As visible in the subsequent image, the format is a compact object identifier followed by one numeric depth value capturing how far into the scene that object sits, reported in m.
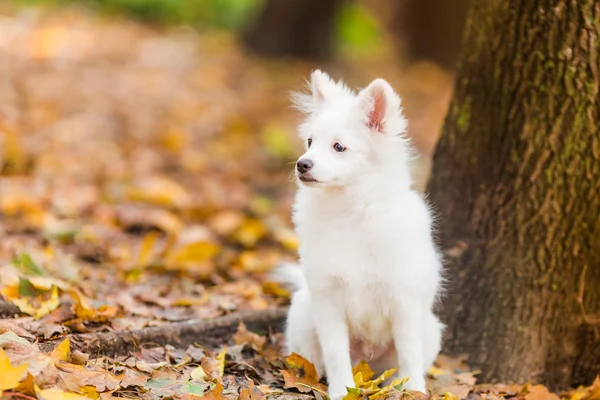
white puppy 7.54
